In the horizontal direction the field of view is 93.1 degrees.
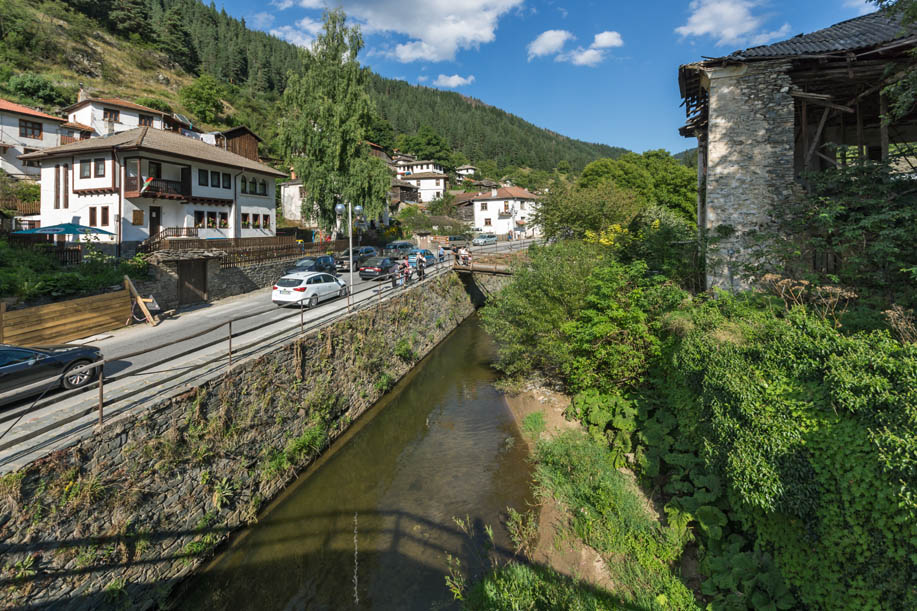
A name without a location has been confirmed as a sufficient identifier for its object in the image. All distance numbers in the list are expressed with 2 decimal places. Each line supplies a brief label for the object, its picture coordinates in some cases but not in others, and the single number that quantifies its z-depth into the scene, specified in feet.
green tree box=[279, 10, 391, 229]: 104.27
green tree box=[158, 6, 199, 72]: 296.51
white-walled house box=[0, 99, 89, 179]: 126.11
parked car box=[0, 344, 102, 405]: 29.30
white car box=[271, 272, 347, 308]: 66.74
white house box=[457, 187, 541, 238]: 224.53
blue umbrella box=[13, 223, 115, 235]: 63.77
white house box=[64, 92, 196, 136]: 150.41
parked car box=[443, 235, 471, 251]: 163.79
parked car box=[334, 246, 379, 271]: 109.31
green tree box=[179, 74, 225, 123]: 237.25
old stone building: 41.88
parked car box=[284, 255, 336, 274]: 90.90
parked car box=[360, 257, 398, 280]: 93.25
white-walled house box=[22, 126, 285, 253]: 80.12
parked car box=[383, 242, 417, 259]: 129.03
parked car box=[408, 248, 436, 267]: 107.96
